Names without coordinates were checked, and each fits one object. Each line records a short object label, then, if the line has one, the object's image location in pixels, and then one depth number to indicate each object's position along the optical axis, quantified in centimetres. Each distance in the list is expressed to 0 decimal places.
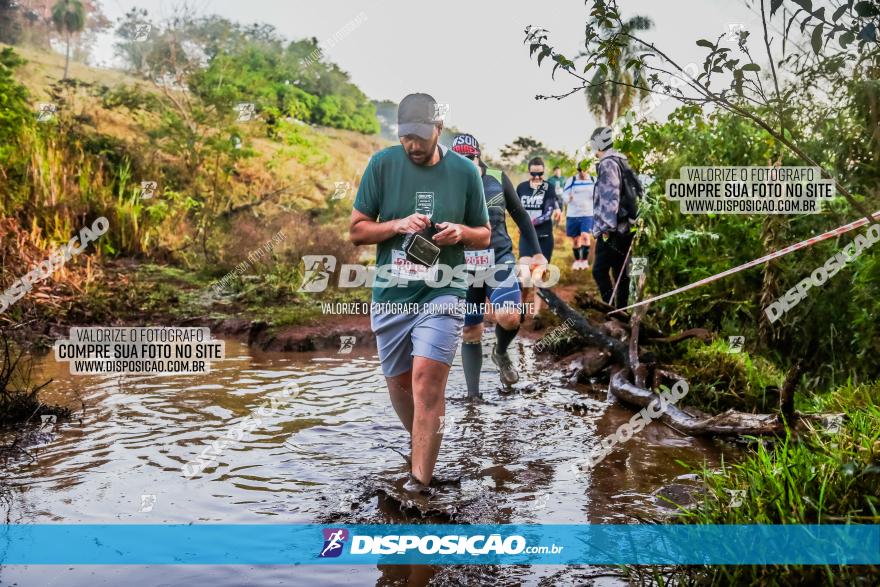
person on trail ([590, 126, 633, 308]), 865
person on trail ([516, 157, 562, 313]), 1268
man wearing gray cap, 458
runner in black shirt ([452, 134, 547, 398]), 732
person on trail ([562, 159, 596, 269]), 1493
